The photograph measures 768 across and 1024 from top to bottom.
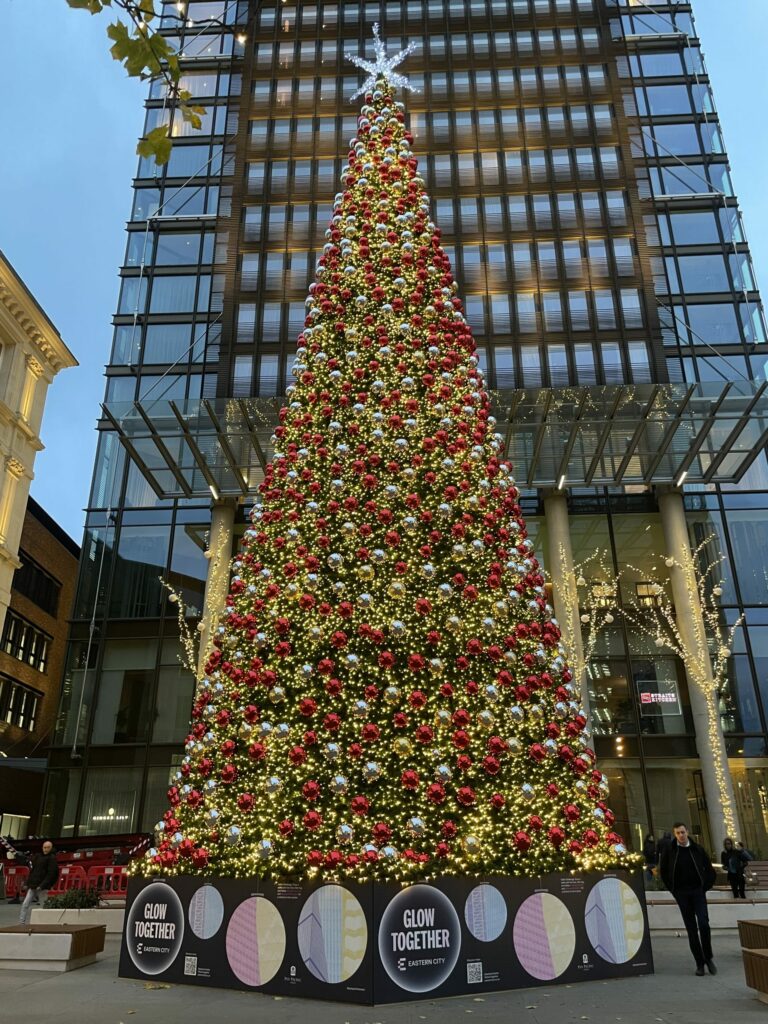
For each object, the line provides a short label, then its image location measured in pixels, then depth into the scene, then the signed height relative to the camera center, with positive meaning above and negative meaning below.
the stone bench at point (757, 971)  6.91 -1.11
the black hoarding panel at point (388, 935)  7.41 -0.88
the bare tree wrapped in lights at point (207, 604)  24.42 +7.29
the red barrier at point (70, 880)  16.73 -0.71
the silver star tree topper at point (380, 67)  13.32 +12.66
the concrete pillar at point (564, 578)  23.64 +7.89
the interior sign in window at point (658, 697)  24.16 +4.20
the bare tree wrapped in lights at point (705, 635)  22.64 +6.07
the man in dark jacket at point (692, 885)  8.31 -0.45
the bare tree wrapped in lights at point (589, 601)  24.25 +7.23
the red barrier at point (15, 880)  20.45 -0.85
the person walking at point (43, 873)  13.11 -0.45
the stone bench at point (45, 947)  9.53 -1.18
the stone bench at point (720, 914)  12.63 -1.12
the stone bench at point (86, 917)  12.03 -1.07
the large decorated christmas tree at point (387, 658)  7.93 +1.94
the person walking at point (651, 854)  18.15 -0.31
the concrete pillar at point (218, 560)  24.59 +8.75
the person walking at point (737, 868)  15.13 -0.51
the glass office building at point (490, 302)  23.94 +19.11
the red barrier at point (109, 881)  16.64 -0.74
